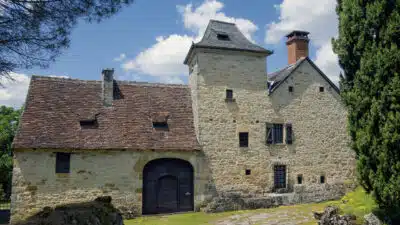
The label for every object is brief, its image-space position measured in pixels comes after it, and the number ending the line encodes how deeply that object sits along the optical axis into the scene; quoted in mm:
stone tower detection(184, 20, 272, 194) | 17188
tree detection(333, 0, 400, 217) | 10344
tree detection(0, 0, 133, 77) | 8641
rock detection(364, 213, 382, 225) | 10873
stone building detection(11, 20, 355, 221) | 15188
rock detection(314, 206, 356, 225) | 11148
